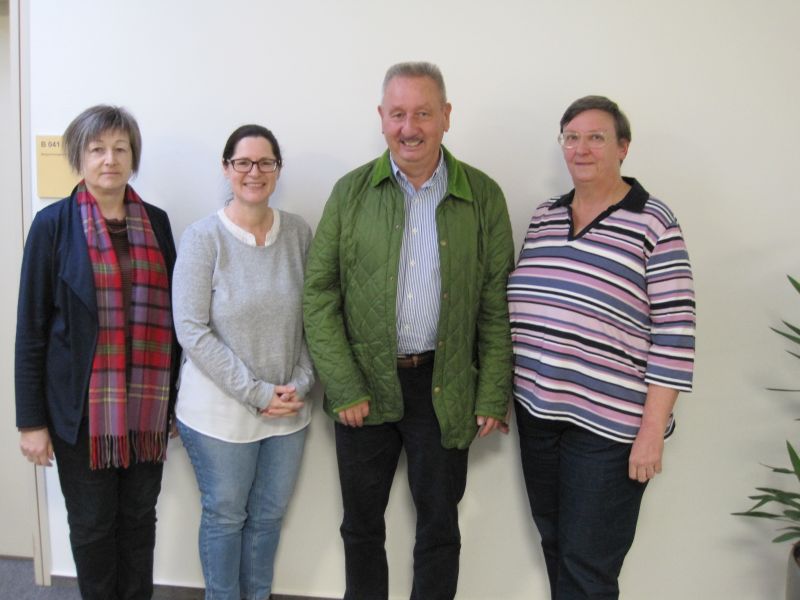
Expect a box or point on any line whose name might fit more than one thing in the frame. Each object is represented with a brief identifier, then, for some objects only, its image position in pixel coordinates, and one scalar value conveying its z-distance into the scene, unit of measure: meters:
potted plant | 1.68
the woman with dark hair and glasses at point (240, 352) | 1.57
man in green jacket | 1.54
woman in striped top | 1.41
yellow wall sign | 2.01
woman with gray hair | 1.54
